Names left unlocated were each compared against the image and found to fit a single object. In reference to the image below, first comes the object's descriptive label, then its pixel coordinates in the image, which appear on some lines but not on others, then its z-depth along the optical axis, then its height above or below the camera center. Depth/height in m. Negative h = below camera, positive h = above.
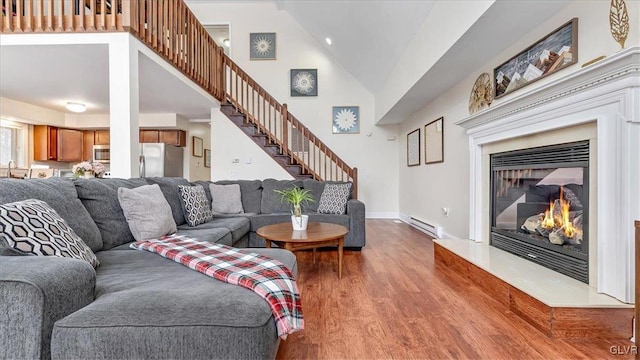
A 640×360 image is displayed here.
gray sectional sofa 0.91 -0.45
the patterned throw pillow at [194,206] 2.94 -0.29
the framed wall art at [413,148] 5.37 +0.53
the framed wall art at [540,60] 2.11 +0.93
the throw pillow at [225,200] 3.95 -0.31
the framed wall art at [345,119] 6.50 +1.23
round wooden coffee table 2.49 -0.51
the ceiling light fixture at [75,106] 4.88 +1.14
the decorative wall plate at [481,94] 3.12 +0.88
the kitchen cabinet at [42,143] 5.82 +0.66
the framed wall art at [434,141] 4.30 +0.53
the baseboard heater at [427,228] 4.29 -0.81
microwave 6.32 +0.49
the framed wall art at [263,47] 6.44 +2.76
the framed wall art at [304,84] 6.48 +1.98
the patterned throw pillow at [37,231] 1.22 -0.23
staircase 5.78 +0.66
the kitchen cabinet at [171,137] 6.42 +0.84
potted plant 2.86 -0.38
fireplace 1.98 -0.23
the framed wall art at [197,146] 7.03 +0.72
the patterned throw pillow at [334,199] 3.96 -0.30
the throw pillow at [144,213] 2.12 -0.26
